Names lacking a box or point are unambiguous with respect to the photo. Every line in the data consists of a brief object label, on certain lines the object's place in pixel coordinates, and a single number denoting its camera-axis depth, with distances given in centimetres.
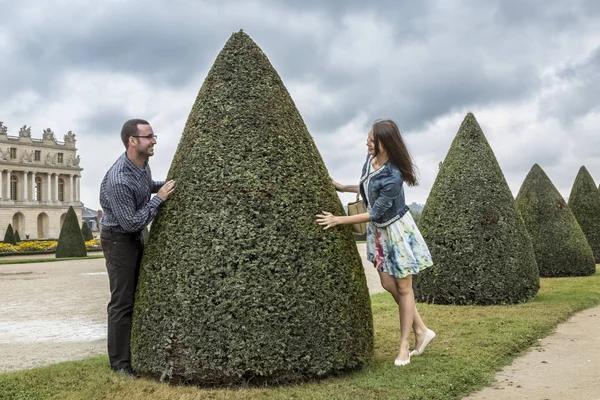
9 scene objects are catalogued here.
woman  510
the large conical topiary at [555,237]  1497
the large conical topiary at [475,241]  991
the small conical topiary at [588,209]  1897
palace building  8269
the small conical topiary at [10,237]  4494
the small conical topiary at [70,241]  3359
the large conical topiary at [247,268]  457
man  486
